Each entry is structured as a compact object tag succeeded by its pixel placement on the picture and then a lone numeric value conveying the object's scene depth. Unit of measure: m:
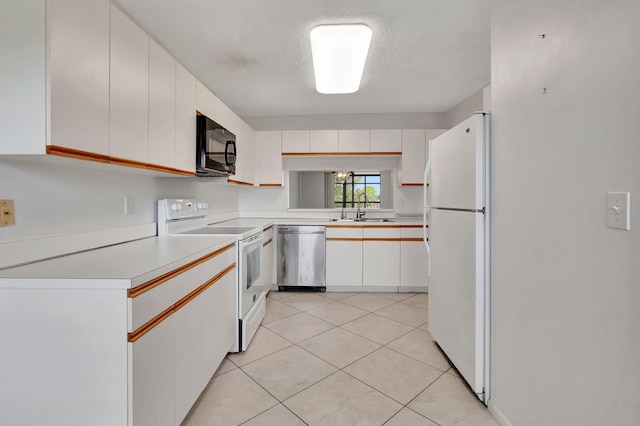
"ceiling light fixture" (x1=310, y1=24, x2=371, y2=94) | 2.21
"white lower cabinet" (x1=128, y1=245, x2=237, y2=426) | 1.15
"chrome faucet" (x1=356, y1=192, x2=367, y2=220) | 4.40
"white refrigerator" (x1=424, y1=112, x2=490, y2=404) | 1.77
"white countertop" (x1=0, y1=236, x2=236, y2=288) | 1.08
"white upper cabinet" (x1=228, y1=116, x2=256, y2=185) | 3.23
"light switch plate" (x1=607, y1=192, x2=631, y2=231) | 0.93
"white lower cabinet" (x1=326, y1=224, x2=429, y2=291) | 3.84
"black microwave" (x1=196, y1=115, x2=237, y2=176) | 2.38
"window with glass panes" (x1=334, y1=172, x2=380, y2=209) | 4.46
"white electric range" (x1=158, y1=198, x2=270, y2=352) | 2.35
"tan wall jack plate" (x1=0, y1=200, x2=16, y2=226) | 1.27
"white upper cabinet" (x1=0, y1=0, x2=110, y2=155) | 1.12
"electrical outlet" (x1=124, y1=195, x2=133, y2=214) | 2.03
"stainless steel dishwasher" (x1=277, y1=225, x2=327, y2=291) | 3.89
